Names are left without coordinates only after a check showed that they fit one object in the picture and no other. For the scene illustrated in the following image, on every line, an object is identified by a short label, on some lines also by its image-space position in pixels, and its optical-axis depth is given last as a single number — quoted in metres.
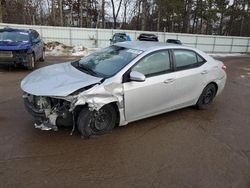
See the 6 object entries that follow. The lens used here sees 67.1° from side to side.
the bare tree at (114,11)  27.10
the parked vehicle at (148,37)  14.81
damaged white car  2.95
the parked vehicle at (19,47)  6.92
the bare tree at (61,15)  21.82
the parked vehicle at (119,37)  13.88
